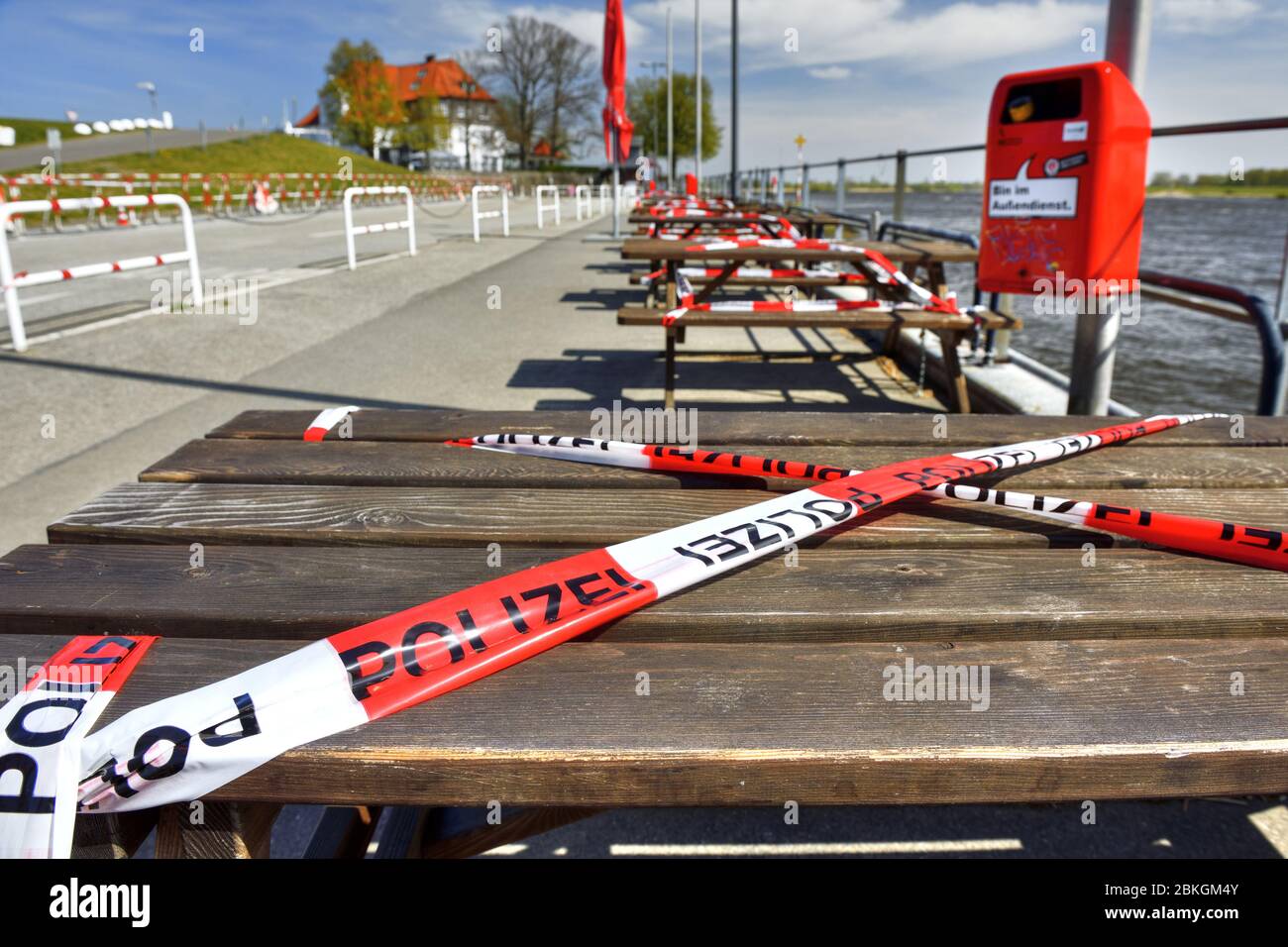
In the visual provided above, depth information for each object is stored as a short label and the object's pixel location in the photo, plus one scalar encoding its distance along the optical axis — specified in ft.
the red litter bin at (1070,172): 10.92
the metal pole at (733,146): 56.13
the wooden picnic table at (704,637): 3.12
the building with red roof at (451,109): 294.66
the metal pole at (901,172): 25.34
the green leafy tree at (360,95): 243.81
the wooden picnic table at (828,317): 15.26
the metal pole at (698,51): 93.81
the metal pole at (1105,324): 10.66
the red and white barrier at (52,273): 20.27
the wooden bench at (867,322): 15.05
